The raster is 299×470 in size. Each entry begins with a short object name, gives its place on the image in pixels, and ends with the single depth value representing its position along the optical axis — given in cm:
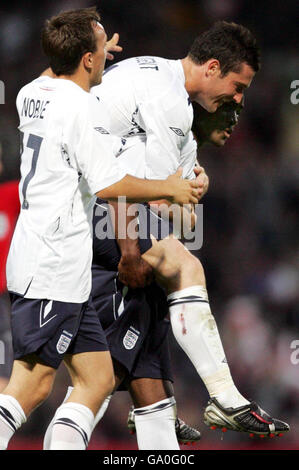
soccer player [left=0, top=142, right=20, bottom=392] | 1063
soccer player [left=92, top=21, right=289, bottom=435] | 700
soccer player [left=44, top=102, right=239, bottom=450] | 764
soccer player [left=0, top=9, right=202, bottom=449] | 604
